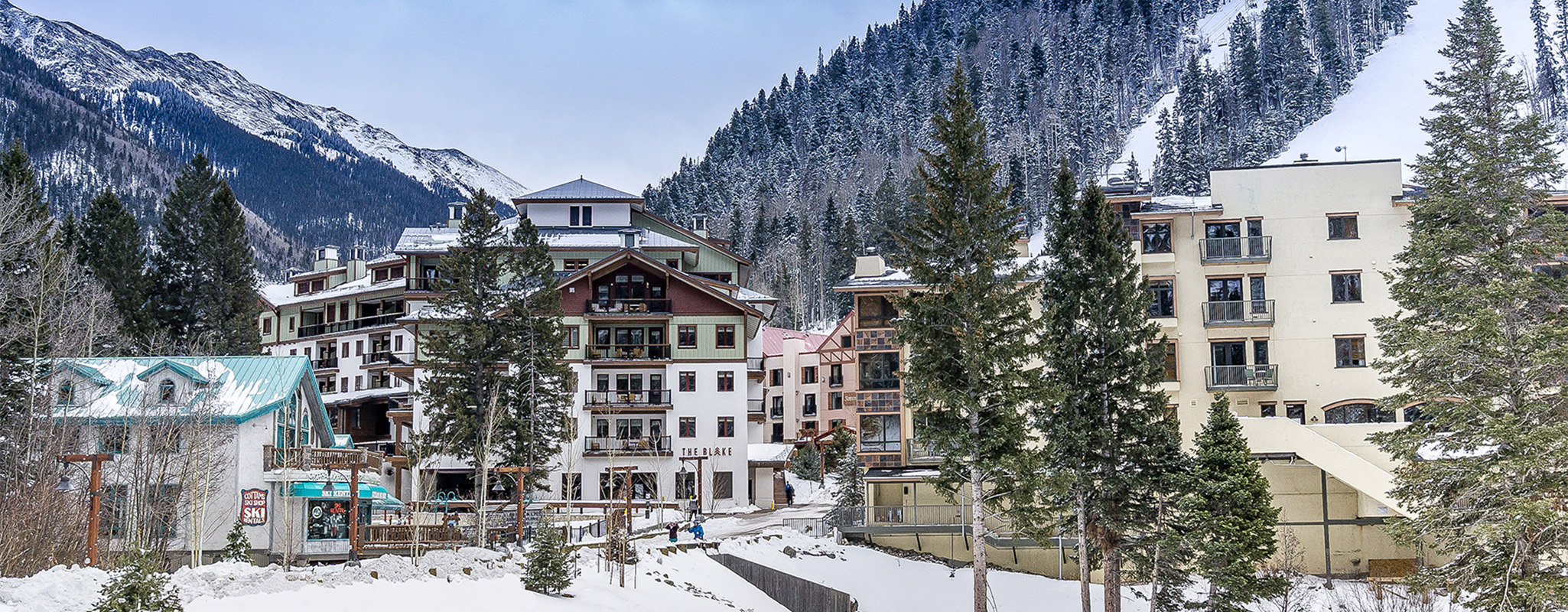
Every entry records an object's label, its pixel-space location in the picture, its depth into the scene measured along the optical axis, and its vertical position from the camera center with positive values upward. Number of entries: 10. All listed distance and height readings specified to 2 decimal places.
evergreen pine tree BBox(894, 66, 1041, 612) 34.22 +2.05
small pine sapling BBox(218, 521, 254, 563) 28.55 -3.41
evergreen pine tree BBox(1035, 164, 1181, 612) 36.03 +0.07
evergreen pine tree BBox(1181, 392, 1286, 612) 31.80 -3.45
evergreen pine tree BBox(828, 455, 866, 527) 47.25 -4.30
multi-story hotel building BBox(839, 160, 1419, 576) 48.03 +3.86
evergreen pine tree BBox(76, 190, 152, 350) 59.97 +7.59
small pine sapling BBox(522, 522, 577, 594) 27.33 -3.79
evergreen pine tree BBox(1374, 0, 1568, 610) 25.36 +0.94
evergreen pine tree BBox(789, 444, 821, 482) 76.56 -4.35
